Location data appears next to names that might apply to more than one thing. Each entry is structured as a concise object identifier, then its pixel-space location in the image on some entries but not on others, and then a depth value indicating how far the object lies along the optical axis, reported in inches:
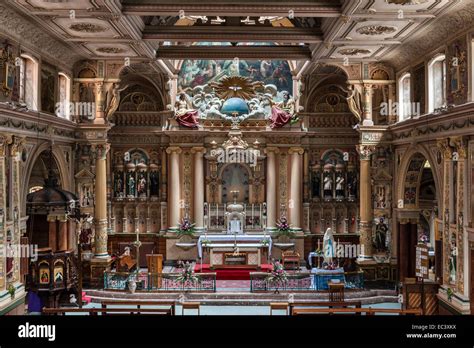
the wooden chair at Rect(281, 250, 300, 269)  953.1
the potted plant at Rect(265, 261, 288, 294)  820.0
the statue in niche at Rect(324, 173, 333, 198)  1071.6
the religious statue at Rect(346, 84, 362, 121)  881.5
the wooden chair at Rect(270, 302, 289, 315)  648.3
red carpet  913.5
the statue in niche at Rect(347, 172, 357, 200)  1066.7
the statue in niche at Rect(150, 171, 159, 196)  1069.1
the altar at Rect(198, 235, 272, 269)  939.3
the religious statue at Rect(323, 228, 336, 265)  868.0
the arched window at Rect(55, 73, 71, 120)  836.0
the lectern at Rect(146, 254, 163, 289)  853.8
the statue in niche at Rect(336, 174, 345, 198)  1069.8
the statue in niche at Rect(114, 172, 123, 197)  1061.1
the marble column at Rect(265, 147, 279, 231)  1051.9
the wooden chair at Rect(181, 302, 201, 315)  657.0
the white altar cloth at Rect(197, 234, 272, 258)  957.8
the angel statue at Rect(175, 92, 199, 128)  1036.5
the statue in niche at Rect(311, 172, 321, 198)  1074.1
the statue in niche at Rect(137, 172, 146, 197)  1066.7
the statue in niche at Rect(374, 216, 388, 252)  880.9
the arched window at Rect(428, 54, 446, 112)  706.7
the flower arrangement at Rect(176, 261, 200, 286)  823.7
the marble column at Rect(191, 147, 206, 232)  1048.8
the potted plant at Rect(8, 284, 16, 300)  609.1
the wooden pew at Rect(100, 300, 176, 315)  603.8
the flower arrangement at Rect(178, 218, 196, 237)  1029.2
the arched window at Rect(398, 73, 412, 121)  837.8
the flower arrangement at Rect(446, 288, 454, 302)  631.2
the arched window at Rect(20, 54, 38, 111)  686.9
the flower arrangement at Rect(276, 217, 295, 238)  1031.0
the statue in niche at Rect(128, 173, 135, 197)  1063.6
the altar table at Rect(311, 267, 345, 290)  820.1
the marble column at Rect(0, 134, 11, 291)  595.8
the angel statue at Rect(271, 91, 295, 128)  1042.7
